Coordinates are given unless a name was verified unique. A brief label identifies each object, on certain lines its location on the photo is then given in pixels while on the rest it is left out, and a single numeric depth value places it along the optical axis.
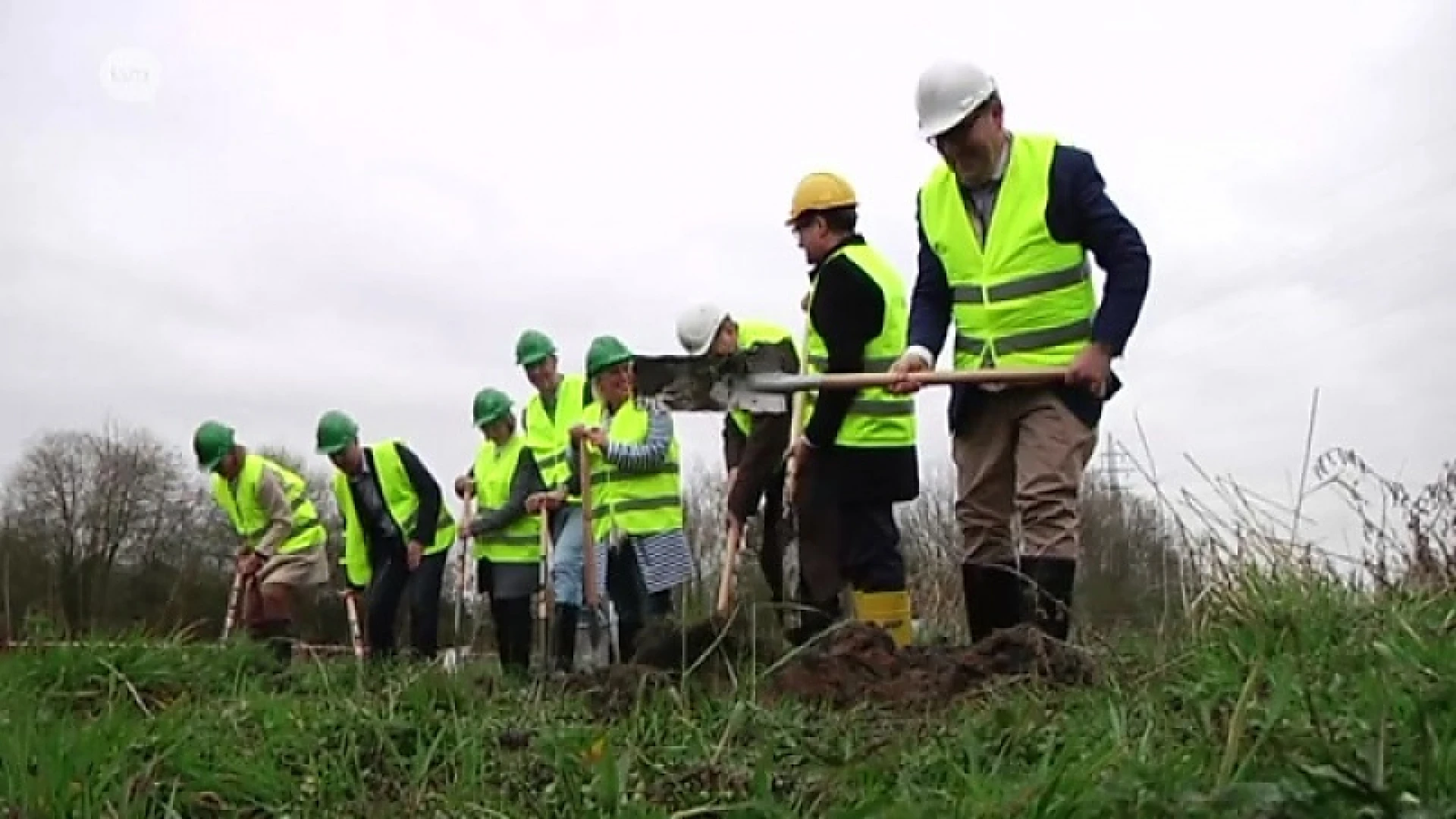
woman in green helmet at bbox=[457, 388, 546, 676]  9.57
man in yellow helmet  6.03
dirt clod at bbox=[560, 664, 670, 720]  3.81
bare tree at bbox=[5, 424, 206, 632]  20.42
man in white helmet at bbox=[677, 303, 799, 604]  7.05
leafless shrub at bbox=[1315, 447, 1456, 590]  5.05
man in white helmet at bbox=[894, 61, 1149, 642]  5.04
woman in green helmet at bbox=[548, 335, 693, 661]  8.04
